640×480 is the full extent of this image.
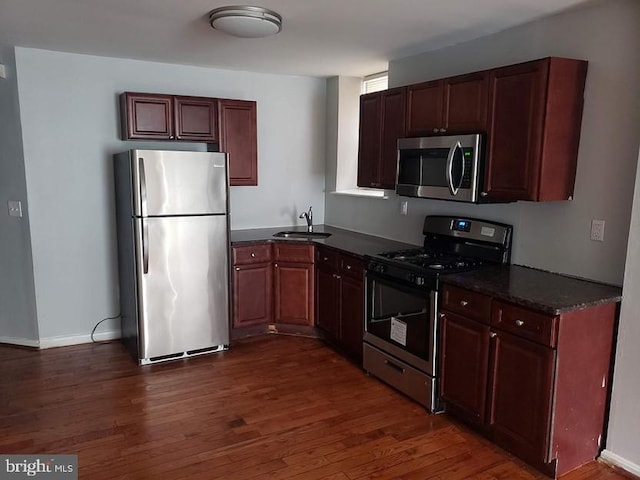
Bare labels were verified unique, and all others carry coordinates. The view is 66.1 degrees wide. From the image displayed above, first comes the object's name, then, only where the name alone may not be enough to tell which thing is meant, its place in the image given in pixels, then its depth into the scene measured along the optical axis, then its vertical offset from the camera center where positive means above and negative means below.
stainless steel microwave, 2.90 +0.01
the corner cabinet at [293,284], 4.24 -1.01
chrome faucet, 4.77 -0.51
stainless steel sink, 4.51 -0.62
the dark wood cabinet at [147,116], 3.88 +0.38
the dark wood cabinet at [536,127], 2.57 +0.23
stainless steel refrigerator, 3.56 -0.64
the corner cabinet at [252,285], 4.17 -1.02
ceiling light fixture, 2.71 +0.81
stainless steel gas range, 2.98 -0.81
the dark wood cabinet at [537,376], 2.32 -1.03
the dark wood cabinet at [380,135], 3.58 +0.24
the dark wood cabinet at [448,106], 2.90 +0.39
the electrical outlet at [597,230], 2.64 -0.32
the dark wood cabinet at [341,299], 3.68 -1.03
